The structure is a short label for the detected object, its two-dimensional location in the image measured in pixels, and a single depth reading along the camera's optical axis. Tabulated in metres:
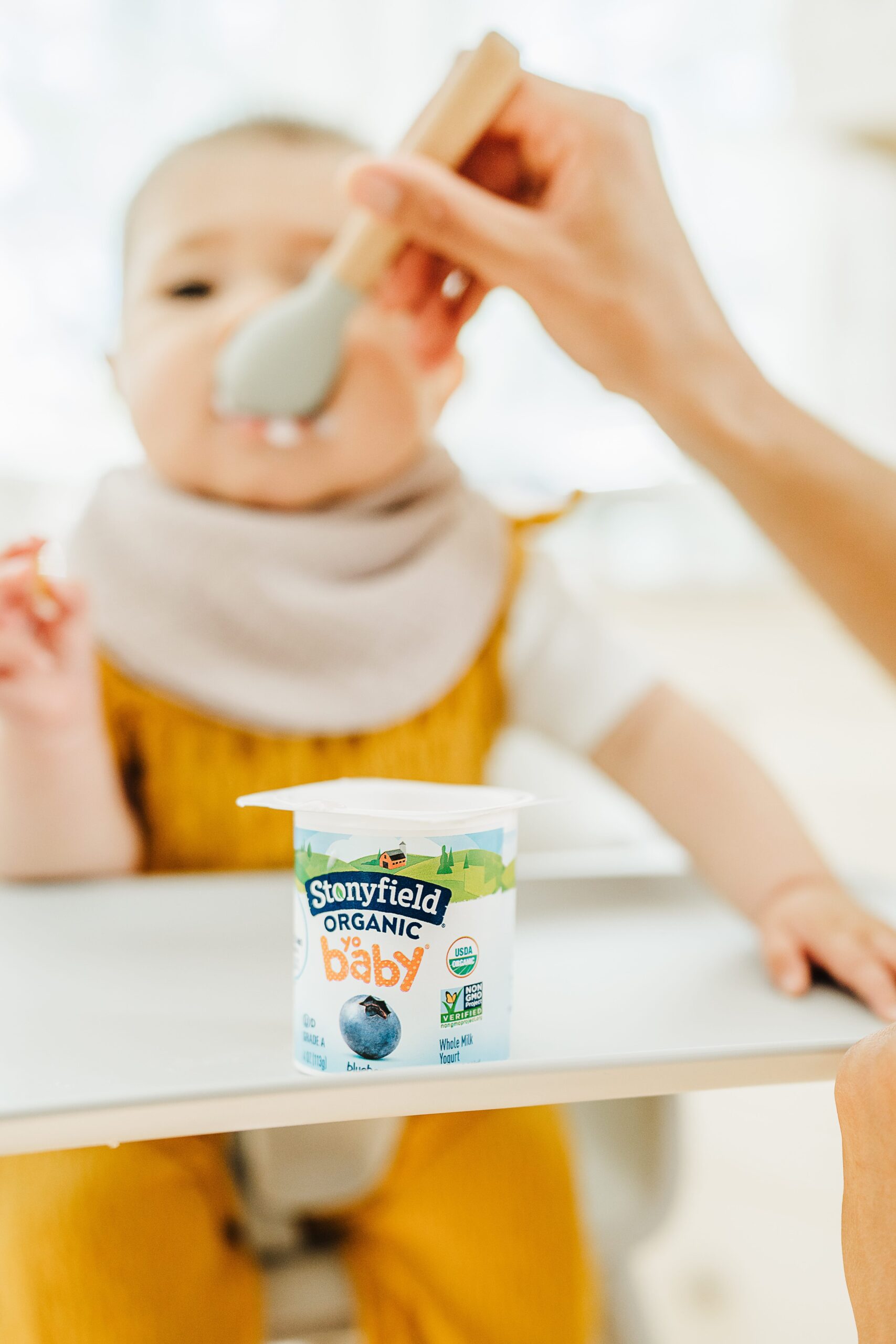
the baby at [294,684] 0.71
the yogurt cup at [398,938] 0.43
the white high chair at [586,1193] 0.72
